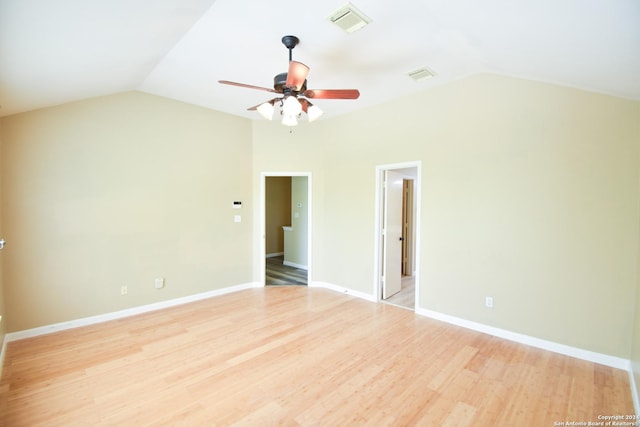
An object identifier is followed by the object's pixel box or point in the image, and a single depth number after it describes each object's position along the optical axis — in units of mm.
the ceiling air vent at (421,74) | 3219
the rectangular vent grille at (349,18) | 2133
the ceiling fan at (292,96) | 2484
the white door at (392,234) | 4512
